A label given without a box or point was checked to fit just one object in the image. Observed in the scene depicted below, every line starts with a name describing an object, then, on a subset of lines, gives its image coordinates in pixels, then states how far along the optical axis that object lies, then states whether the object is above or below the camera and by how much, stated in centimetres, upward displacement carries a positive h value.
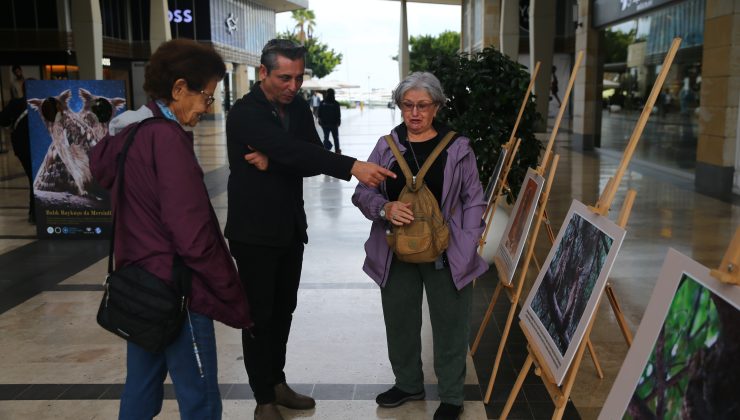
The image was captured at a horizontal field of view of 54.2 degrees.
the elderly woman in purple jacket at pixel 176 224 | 249 -41
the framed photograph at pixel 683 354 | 174 -66
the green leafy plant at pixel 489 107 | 674 -2
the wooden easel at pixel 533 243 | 391 -75
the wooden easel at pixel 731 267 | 179 -41
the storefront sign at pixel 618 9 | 1518 +215
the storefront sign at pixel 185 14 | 4575 +579
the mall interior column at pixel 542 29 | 1980 +205
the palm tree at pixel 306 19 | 11944 +1432
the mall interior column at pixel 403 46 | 4962 +426
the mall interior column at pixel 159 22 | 2597 +304
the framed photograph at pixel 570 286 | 271 -75
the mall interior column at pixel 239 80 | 5454 +199
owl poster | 845 -50
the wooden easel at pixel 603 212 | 270 -42
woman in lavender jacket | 362 -76
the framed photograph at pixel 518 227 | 409 -73
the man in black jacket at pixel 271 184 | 330 -37
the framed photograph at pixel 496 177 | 557 -57
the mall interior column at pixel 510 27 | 2391 +256
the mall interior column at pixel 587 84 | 1922 +54
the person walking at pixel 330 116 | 1826 -25
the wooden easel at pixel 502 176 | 538 -54
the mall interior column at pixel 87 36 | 1966 +195
